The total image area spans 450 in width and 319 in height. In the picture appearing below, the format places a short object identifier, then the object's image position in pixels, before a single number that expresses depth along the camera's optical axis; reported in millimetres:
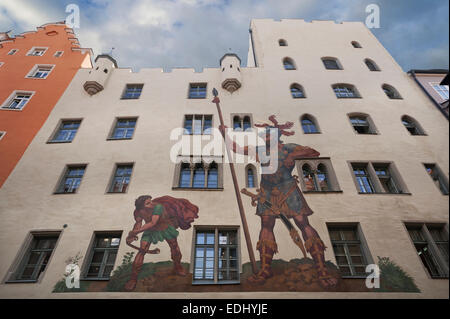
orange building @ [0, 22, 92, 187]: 13435
